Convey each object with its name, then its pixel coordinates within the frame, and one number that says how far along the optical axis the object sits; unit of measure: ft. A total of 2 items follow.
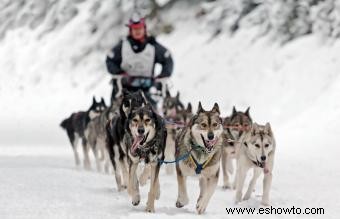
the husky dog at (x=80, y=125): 67.77
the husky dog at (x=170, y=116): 62.80
